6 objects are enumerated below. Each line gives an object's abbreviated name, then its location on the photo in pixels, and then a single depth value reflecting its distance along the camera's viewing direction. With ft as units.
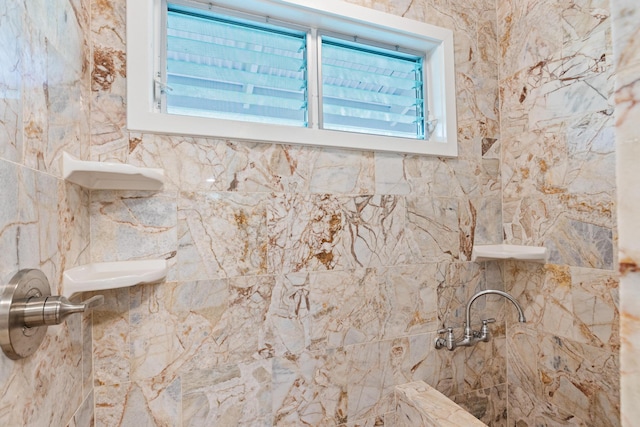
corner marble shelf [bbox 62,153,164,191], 2.74
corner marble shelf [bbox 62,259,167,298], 2.68
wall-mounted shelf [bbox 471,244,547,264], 4.60
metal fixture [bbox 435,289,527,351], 4.52
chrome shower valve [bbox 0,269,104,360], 1.77
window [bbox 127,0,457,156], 3.71
